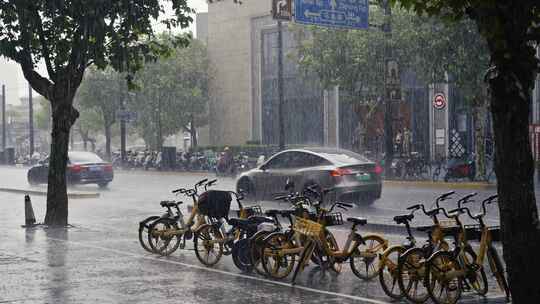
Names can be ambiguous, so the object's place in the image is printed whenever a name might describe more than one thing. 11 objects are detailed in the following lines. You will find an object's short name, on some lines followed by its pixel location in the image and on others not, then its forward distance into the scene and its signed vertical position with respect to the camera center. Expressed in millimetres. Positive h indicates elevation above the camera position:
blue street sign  24266 +3396
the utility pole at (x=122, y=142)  51853 -321
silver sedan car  20188 -887
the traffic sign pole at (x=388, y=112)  30188 +805
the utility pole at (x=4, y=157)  74856 -1573
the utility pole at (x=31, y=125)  68688 +1026
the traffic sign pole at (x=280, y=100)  37656 +1528
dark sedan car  32156 -1167
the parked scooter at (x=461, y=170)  28688 -1161
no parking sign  30891 +1147
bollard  17891 -1545
